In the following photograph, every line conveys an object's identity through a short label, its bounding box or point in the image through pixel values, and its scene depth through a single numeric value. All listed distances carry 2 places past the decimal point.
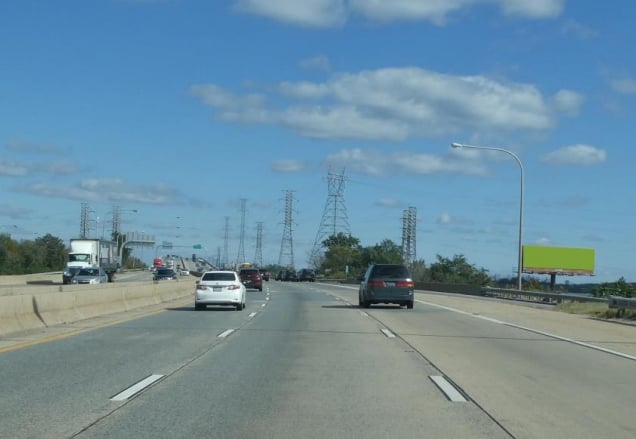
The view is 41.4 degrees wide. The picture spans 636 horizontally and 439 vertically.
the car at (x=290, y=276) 106.31
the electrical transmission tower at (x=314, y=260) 177.38
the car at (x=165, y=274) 72.69
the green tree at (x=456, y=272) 113.00
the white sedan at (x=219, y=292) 32.50
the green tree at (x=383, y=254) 135.75
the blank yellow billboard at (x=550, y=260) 95.44
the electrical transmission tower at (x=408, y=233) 113.44
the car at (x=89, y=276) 55.53
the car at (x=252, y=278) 60.84
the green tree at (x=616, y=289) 46.03
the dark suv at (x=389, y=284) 34.78
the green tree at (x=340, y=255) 151.50
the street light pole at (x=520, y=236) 47.34
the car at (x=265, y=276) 105.06
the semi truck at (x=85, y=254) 69.75
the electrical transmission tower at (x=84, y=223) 139.12
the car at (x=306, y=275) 104.44
